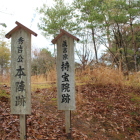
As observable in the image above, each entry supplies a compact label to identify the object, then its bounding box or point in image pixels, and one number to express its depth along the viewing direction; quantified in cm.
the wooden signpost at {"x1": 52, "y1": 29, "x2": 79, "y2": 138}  331
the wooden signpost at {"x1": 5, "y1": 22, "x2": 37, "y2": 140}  286
